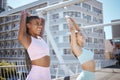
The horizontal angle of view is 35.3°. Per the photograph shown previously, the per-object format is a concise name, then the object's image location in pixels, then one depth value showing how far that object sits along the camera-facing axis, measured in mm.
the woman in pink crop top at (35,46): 1746
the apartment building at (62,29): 27734
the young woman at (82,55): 1706
